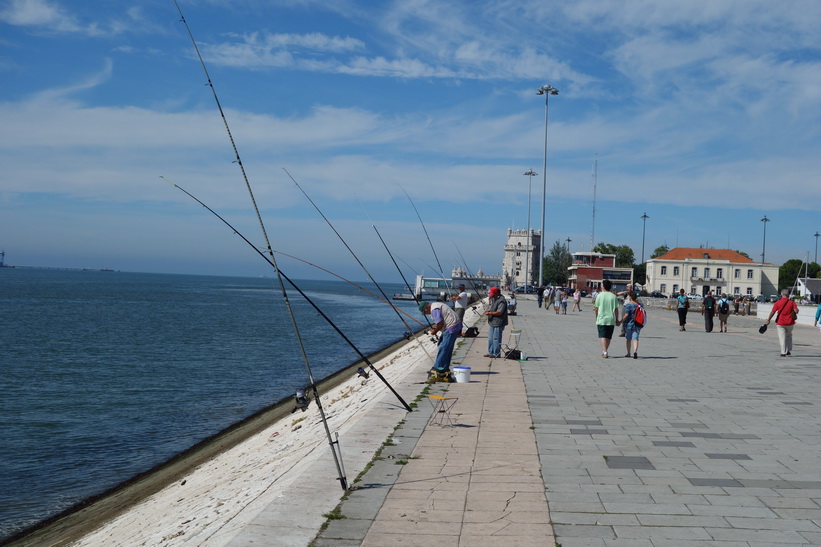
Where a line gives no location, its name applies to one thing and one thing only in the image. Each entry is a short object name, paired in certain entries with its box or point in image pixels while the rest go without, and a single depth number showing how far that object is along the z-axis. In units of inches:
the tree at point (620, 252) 5802.2
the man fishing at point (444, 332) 437.1
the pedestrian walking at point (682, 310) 1014.4
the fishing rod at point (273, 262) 212.1
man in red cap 565.3
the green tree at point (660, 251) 5847.4
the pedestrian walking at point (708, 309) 973.0
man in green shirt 577.0
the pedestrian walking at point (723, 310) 985.5
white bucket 443.2
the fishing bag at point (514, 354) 575.5
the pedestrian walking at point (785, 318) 606.5
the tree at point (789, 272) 4981.3
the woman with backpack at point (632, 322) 601.9
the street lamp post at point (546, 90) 2176.2
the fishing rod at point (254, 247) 303.6
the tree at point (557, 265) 4872.0
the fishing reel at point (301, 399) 289.2
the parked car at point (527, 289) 3213.6
